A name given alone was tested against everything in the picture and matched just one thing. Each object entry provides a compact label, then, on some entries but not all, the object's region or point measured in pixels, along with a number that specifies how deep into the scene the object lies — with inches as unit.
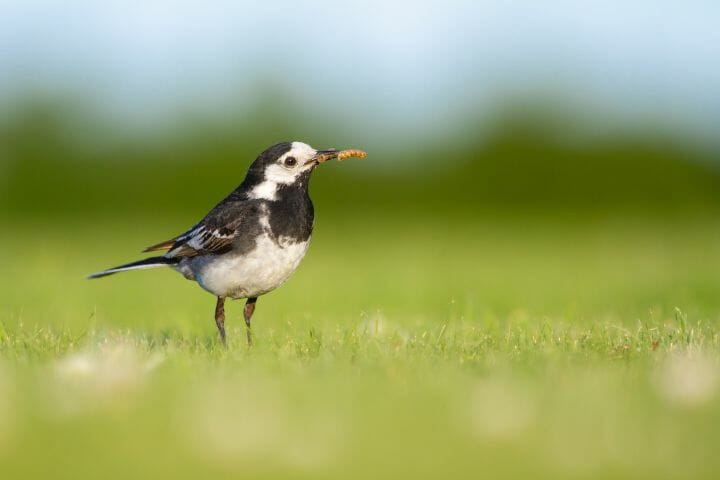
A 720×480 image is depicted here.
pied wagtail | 504.1
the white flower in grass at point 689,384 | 271.0
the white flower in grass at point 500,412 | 241.6
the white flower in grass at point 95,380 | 266.4
